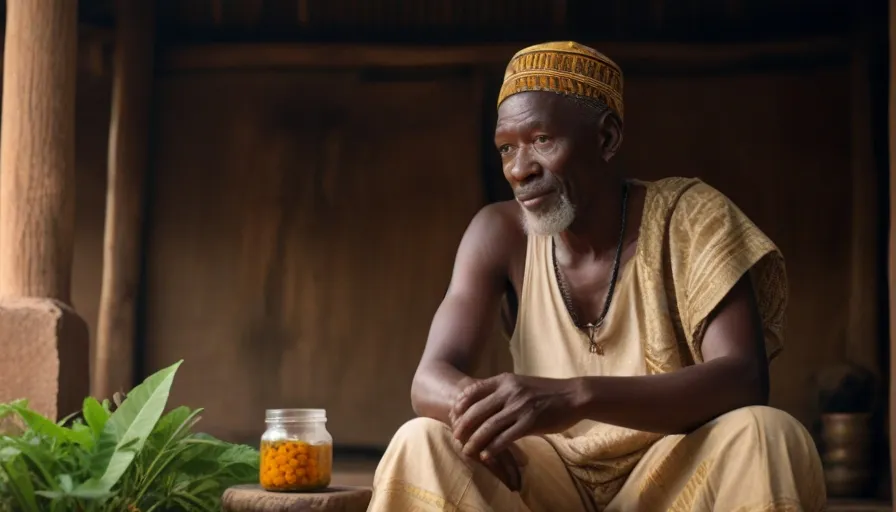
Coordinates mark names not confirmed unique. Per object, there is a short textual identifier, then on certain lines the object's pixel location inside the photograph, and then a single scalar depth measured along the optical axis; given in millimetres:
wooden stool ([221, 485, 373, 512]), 3111
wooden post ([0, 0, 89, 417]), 4289
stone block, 4277
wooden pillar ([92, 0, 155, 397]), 5855
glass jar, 3250
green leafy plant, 3691
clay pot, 5410
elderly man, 2953
